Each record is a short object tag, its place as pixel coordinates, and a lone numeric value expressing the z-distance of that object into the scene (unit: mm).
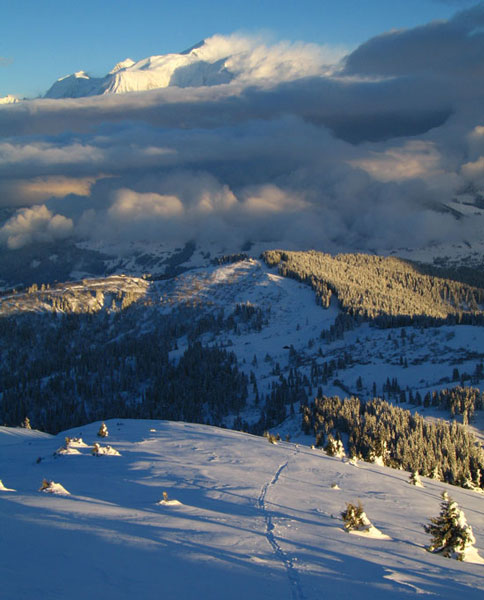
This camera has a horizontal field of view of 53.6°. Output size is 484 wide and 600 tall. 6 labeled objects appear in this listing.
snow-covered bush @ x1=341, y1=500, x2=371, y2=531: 32719
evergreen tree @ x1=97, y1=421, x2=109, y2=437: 67938
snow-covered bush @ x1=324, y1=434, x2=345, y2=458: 76088
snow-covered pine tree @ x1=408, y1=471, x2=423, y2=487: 63203
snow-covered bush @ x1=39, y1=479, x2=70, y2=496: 35188
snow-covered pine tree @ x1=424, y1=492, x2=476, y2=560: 31047
